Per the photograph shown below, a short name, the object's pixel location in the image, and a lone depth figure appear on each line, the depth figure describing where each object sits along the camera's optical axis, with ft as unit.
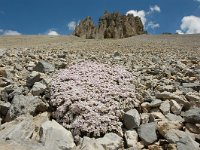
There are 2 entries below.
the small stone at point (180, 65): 16.99
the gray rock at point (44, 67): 15.69
